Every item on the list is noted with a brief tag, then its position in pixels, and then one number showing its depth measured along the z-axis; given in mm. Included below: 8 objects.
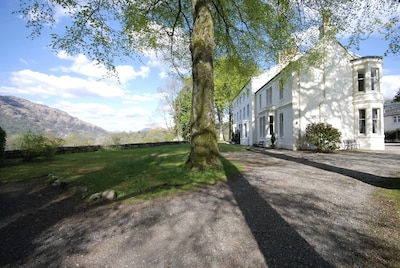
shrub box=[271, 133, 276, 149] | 22225
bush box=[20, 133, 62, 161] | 13781
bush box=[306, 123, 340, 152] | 17016
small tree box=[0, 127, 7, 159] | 12539
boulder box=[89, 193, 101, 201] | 5754
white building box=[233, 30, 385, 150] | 18312
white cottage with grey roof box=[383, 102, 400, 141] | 37194
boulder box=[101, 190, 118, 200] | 5745
